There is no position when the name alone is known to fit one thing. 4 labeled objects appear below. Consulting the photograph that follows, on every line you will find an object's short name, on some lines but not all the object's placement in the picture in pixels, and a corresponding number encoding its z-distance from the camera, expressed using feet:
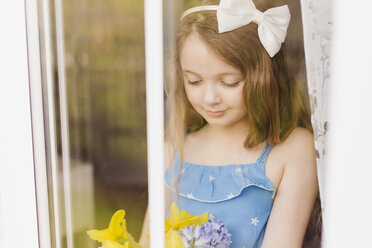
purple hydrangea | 2.94
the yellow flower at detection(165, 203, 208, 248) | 2.84
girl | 2.71
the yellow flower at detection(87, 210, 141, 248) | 3.02
